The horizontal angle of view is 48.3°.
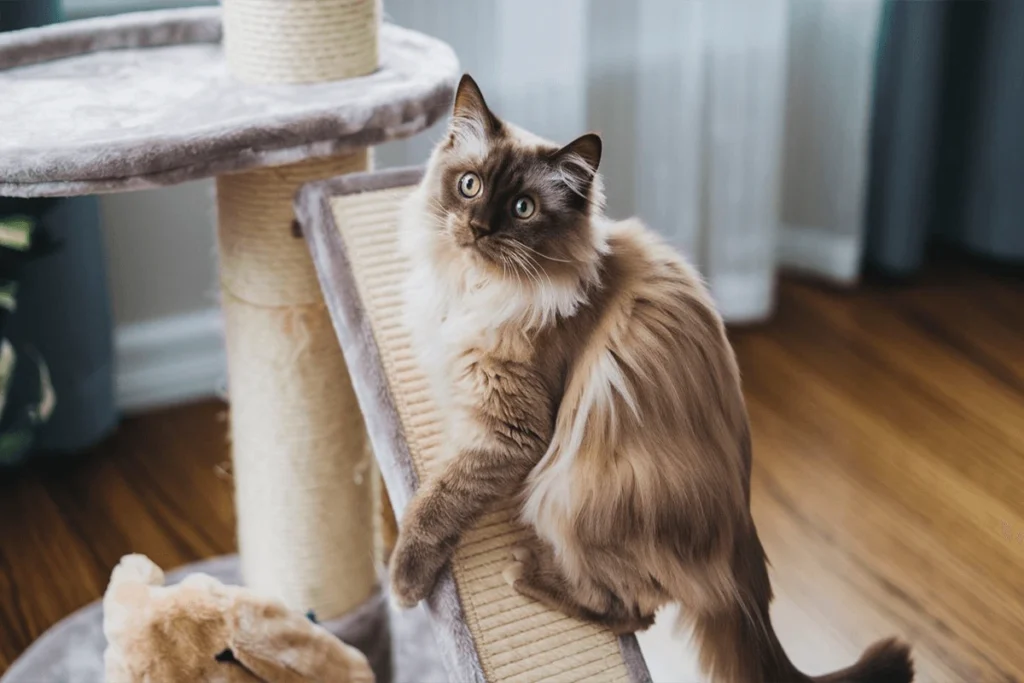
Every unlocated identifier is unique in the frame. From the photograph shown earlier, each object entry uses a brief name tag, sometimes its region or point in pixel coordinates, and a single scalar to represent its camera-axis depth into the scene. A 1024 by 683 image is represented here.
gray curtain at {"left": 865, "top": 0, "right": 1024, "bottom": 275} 2.61
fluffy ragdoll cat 1.13
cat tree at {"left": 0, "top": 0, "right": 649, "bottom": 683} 1.23
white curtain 2.26
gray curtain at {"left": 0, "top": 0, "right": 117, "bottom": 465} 1.92
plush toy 1.25
